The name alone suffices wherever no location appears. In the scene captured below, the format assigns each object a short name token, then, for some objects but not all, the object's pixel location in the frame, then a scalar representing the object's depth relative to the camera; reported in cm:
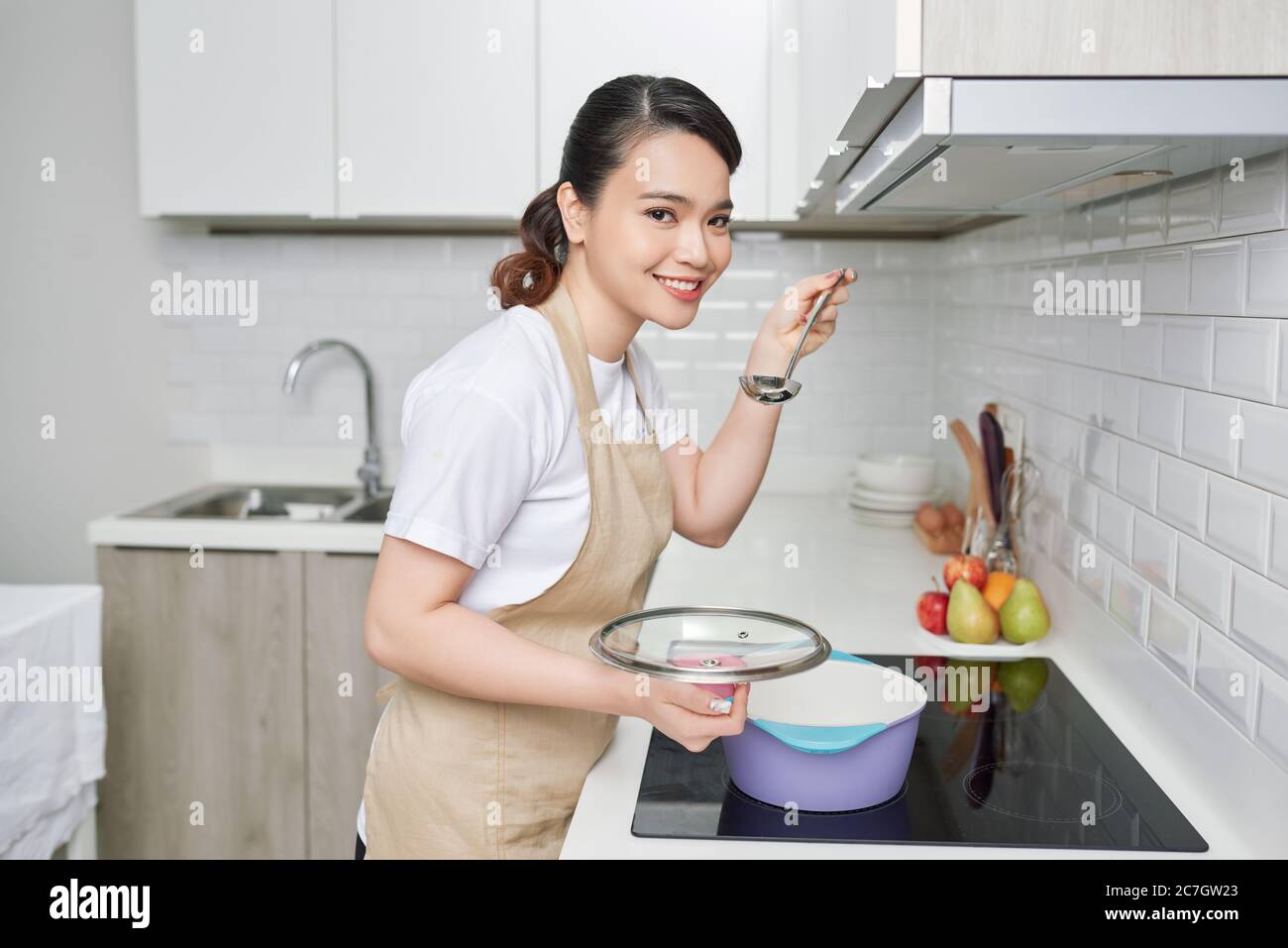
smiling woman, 114
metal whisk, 199
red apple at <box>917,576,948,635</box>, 184
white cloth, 190
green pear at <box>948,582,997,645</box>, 179
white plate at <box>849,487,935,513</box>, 274
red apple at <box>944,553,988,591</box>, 191
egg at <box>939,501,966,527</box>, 251
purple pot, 117
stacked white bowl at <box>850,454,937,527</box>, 274
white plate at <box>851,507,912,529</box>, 274
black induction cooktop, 115
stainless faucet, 300
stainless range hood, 94
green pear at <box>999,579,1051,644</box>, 178
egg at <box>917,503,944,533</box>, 251
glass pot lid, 98
